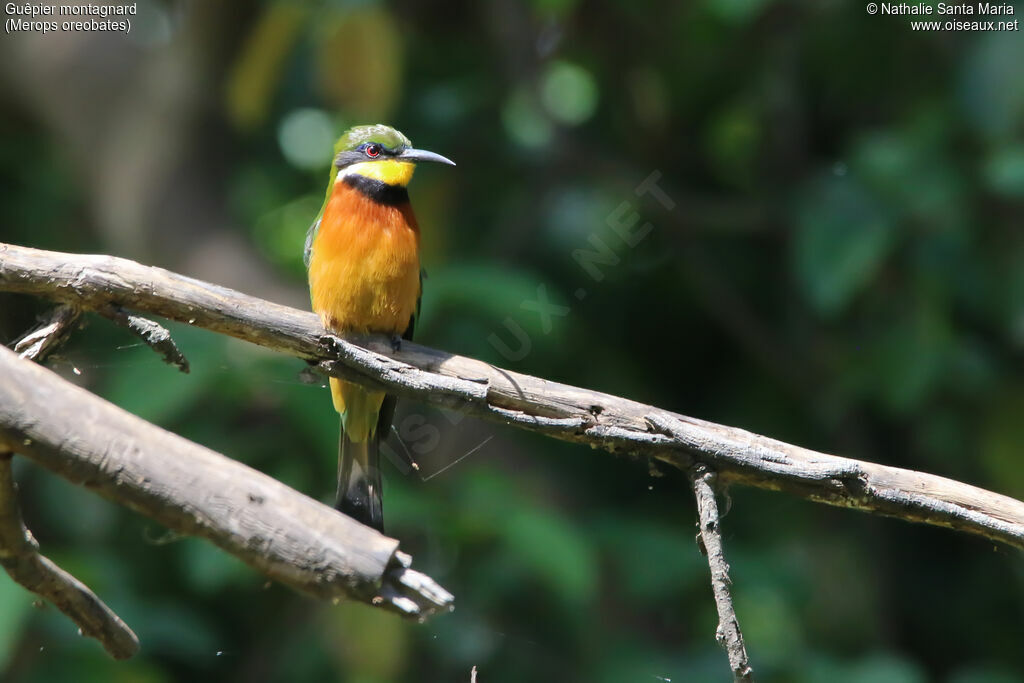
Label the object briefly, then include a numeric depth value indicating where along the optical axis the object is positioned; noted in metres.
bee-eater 5.94
